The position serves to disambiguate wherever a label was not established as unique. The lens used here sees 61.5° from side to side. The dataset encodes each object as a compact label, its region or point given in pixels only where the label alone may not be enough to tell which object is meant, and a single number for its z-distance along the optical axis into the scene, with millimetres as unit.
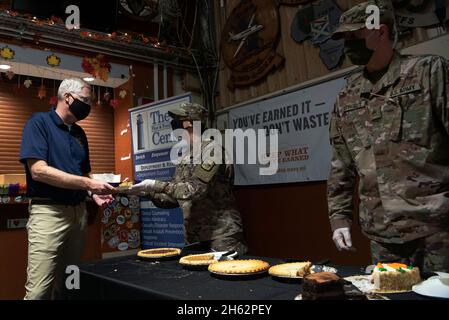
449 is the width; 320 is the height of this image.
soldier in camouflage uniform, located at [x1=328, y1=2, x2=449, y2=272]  1465
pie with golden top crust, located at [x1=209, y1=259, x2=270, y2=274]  1413
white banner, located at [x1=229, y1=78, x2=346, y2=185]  3270
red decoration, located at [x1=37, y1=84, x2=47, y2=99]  4337
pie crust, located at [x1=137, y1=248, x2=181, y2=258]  1932
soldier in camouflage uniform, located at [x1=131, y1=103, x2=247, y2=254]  2484
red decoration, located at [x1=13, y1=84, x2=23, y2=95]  5006
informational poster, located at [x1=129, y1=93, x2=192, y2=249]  3807
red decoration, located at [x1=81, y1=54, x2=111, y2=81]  4211
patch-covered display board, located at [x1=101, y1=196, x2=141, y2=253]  3994
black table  1197
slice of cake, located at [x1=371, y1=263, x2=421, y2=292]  1128
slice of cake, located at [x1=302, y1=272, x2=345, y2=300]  1002
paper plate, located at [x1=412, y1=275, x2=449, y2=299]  1003
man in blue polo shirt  2158
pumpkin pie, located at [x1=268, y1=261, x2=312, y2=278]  1307
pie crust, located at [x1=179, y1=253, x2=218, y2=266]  1627
